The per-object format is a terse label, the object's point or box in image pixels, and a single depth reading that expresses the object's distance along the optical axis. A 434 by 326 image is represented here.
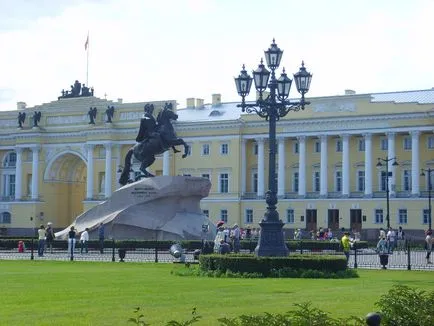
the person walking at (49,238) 51.03
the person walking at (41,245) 45.66
